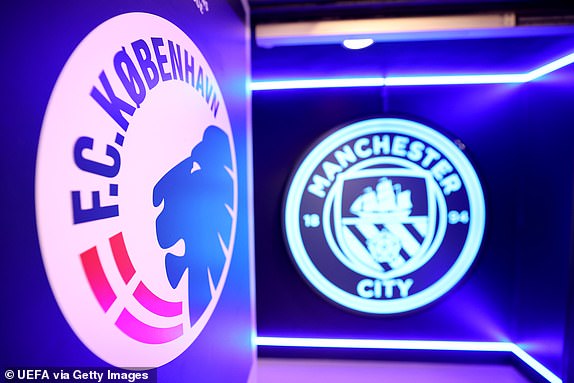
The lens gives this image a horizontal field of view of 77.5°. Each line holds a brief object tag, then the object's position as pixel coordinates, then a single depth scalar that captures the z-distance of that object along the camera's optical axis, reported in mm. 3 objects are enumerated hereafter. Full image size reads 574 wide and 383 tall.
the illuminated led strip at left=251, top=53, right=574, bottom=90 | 2561
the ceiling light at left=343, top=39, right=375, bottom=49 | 2098
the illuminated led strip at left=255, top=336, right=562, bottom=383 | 2660
